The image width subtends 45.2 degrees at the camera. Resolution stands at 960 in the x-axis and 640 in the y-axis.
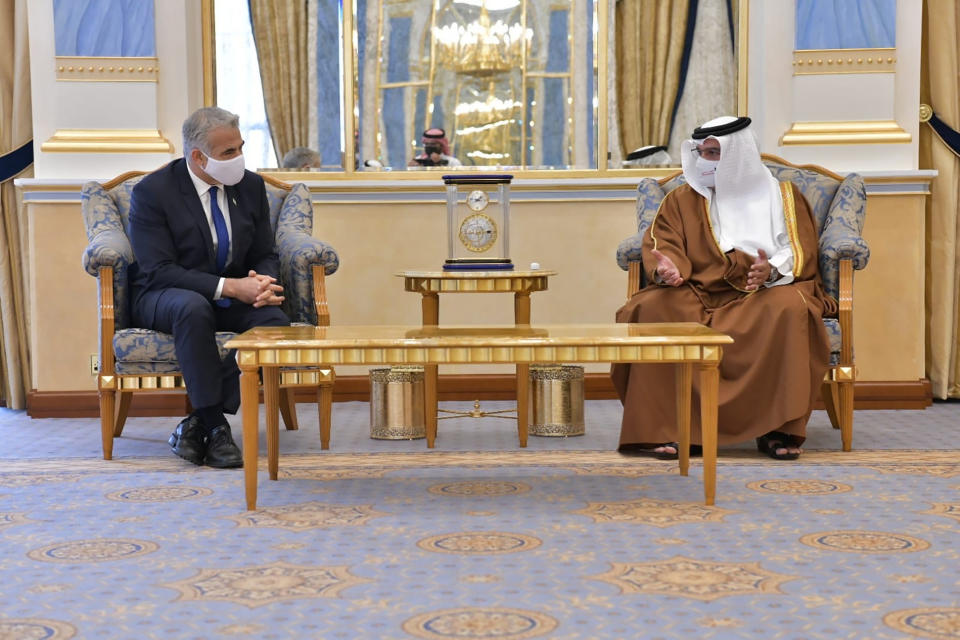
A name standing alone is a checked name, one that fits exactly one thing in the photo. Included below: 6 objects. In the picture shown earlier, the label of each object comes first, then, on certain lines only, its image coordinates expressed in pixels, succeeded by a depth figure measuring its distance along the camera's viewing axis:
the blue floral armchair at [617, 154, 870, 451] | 4.12
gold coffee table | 3.04
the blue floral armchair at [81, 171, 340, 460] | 4.01
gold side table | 4.34
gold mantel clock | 4.57
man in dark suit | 3.89
